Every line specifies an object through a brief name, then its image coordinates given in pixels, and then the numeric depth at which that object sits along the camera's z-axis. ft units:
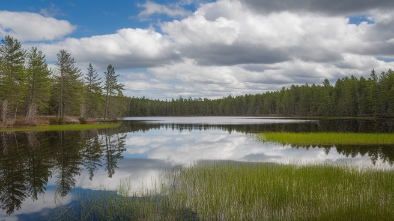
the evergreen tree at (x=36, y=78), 203.30
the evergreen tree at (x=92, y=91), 279.69
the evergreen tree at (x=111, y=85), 278.67
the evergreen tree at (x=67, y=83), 222.07
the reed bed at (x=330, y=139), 103.81
